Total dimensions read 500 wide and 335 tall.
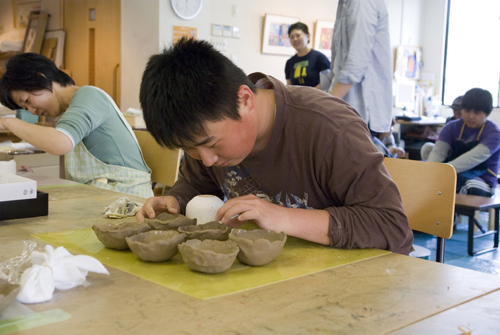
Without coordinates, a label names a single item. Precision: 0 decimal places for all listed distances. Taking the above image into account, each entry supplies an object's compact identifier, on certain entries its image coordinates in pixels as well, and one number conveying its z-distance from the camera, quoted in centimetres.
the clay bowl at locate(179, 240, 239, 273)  72
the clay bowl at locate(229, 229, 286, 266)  77
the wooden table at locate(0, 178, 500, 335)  56
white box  111
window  640
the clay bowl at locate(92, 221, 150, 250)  86
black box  110
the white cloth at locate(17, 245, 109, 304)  63
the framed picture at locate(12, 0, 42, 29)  611
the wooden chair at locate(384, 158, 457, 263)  130
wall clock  438
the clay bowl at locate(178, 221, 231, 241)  84
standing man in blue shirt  230
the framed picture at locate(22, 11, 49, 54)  582
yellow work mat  70
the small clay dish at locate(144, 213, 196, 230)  93
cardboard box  350
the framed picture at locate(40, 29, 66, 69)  579
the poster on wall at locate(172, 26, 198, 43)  441
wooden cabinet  499
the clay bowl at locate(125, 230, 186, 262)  78
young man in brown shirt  89
